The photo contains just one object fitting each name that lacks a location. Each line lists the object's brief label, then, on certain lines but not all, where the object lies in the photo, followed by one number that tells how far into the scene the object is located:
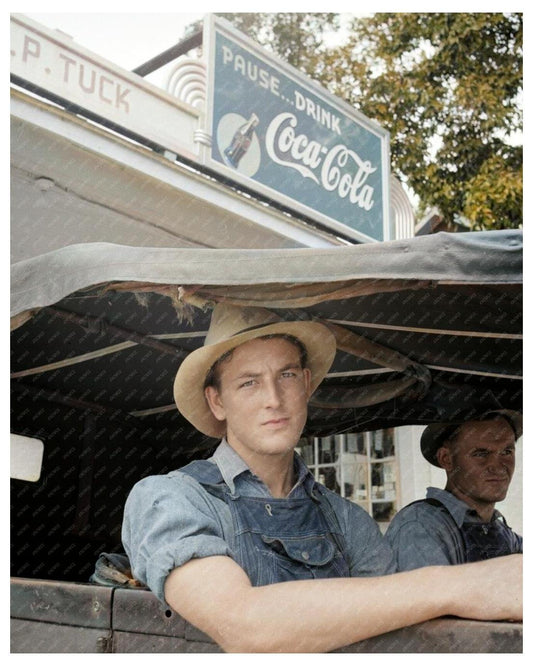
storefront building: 4.79
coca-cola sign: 5.87
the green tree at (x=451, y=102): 8.93
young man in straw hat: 1.49
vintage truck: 1.72
